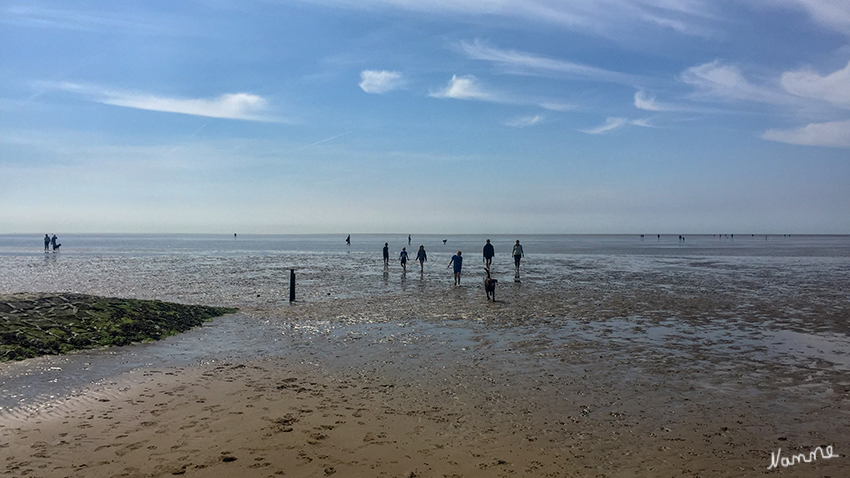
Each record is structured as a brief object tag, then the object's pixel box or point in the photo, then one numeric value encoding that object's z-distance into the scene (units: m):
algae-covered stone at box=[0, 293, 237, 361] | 12.50
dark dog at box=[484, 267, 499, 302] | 21.98
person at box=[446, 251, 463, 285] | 28.23
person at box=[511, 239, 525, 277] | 34.47
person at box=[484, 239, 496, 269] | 32.15
